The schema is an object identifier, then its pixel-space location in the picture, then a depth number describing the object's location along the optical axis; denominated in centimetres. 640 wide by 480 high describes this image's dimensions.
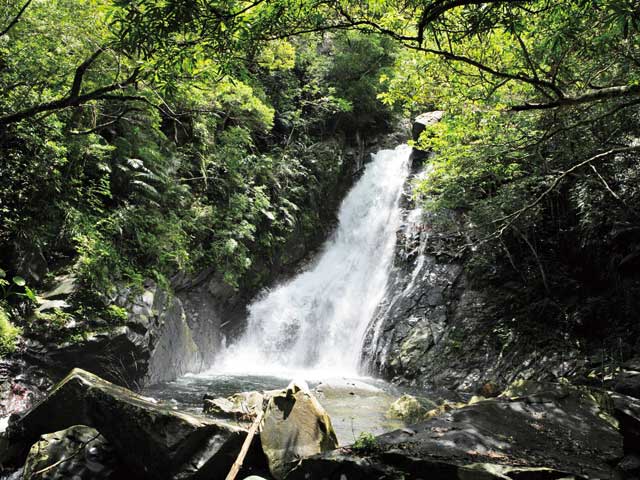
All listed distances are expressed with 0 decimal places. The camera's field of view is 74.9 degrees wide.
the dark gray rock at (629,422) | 323
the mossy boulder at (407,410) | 711
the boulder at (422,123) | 1745
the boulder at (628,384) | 451
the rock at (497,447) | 323
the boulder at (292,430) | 432
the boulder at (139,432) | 412
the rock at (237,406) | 574
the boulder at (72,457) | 421
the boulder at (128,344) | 684
